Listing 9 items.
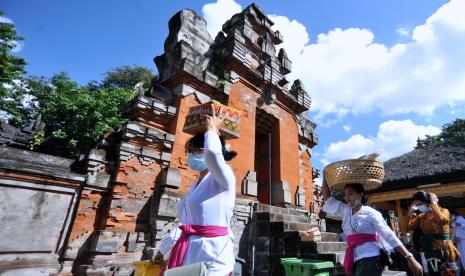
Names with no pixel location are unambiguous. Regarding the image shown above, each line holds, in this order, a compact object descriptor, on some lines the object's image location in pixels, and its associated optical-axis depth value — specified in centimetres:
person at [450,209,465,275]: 699
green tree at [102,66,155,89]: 2542
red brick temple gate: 496
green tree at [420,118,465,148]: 3061
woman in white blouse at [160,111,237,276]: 192
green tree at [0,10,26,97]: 1470
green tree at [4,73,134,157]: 1464
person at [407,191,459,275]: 475
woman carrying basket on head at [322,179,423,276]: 297
